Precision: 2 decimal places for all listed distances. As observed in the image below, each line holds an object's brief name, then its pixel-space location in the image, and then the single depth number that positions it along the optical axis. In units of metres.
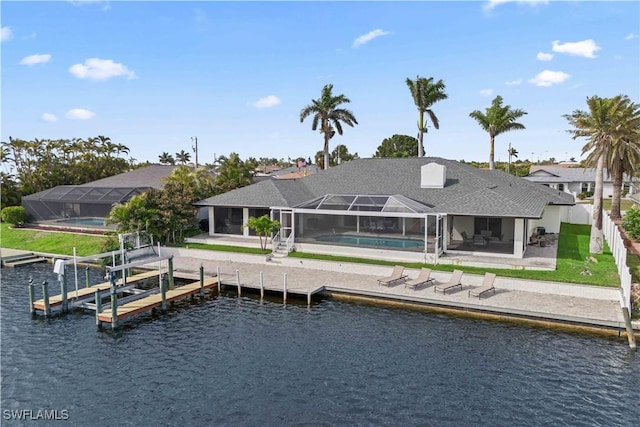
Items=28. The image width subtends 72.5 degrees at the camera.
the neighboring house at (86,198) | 36.28
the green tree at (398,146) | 93.44
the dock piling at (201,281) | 21.98
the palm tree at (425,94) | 42.50
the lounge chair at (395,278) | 21.30
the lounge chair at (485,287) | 19.20
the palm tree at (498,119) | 44.38
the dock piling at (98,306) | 17.94
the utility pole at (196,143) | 58.08
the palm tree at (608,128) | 27.64
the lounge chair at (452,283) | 19.92
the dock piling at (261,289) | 21.06
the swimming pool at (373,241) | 26.06
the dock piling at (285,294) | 20.47
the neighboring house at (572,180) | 57.86
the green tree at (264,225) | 26.66
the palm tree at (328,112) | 43.19
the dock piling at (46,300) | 19.06
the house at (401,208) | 25.47
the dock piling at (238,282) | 21.80
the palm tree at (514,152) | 99.38
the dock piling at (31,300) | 19.39
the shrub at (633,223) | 29.22
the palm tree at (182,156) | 88.01
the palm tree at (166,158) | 85.75
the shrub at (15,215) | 38.34
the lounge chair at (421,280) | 20.73
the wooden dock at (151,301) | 18.05
